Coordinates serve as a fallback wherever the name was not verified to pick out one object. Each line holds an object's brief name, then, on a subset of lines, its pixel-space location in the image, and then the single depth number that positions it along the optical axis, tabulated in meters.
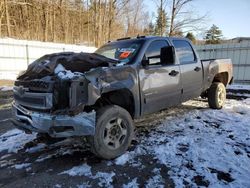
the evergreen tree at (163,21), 20.38
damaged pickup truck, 2.56
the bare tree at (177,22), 19.57
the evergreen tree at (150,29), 36.51
